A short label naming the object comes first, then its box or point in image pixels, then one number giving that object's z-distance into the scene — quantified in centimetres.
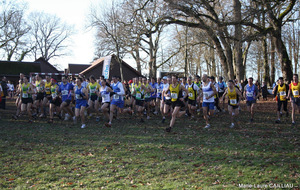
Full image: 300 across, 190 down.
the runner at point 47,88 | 1410
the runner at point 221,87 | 1715
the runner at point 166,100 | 1109
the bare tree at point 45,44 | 6681
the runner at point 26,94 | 1295
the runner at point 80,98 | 1130
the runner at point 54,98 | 1305
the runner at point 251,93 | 1286
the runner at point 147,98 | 1504
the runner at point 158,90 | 1662
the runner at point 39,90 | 1433
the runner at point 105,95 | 1188
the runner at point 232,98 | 1148
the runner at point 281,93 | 1252
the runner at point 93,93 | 1385
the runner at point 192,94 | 1393
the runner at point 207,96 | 1123
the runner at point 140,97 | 1390
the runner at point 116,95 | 1175
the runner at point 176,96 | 1049
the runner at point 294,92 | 1174
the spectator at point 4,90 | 1932
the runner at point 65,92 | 1268
